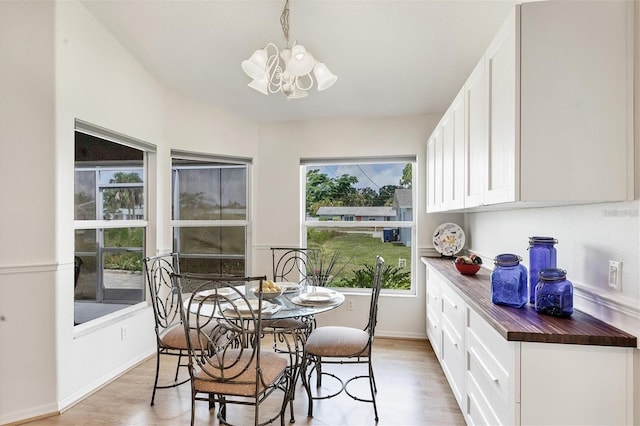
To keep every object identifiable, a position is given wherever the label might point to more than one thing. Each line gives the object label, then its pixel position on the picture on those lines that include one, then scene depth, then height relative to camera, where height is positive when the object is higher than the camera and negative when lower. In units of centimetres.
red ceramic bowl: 269 -42
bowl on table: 228 -52
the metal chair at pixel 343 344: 240 -89
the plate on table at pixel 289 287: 279 -61
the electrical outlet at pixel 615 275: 144 -25
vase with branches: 414 -59
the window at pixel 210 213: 387 -3
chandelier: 216 +87
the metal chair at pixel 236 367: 189 -87
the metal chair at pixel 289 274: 289 -69
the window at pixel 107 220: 284 -8
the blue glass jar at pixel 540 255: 173 -21
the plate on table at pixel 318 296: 240 -59
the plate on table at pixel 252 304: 214 -59
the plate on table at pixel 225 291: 260 -59
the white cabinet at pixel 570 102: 143 +44
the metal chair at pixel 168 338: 254 -91
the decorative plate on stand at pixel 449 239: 370 -29
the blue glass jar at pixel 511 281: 175 -34
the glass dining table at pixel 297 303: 213 -60
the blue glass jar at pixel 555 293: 156 -35
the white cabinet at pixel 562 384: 136 -66
